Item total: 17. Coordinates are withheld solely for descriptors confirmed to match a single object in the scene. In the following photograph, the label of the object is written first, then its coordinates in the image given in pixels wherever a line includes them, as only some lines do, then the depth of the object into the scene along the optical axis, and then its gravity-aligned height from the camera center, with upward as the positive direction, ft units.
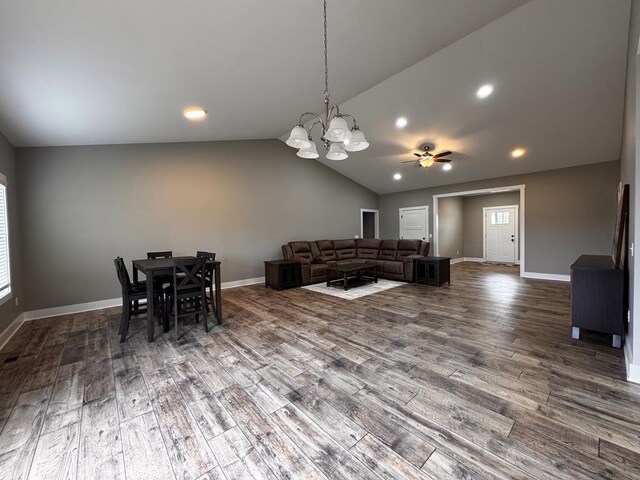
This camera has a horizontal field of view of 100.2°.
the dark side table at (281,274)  18.79 -3.18
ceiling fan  17.94 +4.70
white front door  29.17 -0.93
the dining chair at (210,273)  12.29 -2.03
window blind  11.05 -0.40
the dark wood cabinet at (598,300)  8.84 -2.60
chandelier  8.38 +3.05
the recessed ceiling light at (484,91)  13.03 +6.72
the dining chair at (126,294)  10.37 -2.52
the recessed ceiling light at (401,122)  16.55 +6.66
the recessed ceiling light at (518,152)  18.15 +5.05
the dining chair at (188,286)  10.80 -2.29
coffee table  18.38 -3.14
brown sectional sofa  20.80 -2.23
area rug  16.85 -4.16
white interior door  27.55 +0.48
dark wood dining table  10.33 -1.72
